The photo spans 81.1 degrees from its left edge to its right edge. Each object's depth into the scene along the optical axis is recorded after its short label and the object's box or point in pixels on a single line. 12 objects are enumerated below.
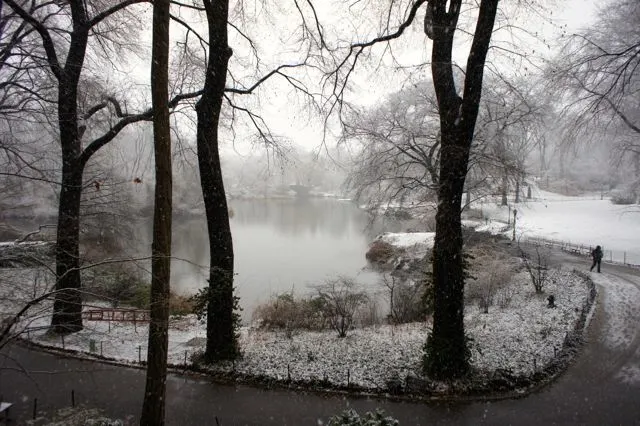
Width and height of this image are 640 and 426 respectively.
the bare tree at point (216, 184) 7.51
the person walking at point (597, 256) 17.31
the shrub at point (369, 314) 13.34
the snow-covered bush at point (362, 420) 5.05
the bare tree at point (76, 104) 8.85
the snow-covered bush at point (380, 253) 23.72
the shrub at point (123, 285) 14.55
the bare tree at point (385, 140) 12.49
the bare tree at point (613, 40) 10.69
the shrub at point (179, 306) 14.51
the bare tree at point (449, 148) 6.65
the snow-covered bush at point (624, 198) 35.53
